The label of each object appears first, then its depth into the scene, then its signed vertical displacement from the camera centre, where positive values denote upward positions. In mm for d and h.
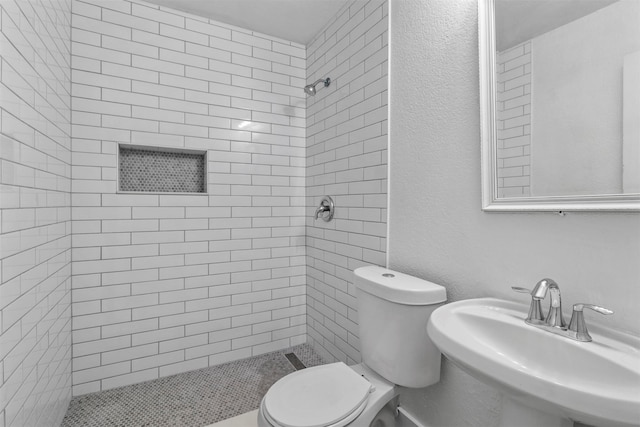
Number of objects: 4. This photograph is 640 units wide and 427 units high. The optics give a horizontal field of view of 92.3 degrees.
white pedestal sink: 619 -379
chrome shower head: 2096 +847
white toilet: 1113 -681
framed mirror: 845 +336
